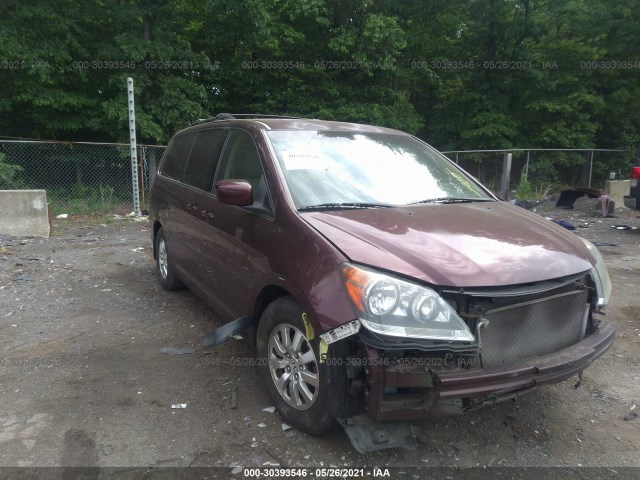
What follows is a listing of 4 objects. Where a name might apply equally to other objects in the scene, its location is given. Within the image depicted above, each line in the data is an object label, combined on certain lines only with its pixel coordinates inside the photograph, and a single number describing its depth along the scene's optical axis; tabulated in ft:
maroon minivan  7.34
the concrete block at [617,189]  43.50
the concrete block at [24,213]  28.32
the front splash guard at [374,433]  7.94
